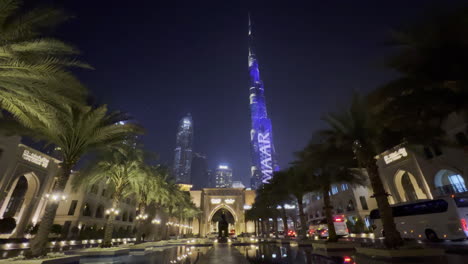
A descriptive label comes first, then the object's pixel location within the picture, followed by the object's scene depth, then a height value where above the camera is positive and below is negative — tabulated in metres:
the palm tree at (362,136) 12.39 +5.48
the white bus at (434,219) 16.42 +0.63
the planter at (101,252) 14.52 -0.99
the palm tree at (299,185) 21.73 +4.63
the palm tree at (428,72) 8.69 +6.38
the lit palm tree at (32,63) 7.19 +5.70
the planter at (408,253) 9.59 -1.06
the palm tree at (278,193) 32.12 +5.36
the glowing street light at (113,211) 18.91 +2.06
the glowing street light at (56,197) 12.23 +2.17
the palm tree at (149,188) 21.48 +4.87
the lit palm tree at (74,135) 11.69 +5.64
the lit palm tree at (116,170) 18.42 +5.38
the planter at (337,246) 14.93 -1.05
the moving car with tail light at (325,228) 32.68 +0.31
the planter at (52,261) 9.20 -0.93
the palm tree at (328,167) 15.59 +4.69
